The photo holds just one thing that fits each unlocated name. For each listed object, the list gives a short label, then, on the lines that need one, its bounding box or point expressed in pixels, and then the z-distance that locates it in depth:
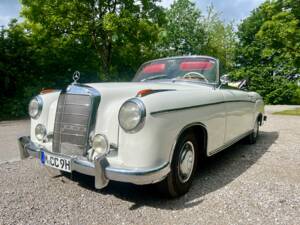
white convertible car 2.30
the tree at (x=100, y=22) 12.17
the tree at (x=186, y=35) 25.73
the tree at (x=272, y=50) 12.67
